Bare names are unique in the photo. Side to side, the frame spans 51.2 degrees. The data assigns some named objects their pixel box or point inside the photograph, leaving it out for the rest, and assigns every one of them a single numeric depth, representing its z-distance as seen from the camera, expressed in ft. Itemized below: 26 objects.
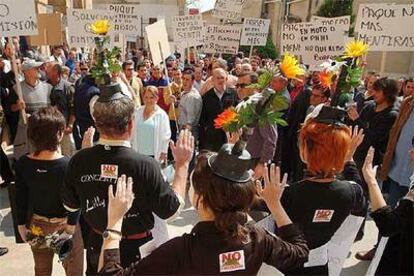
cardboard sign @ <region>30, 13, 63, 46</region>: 32.19
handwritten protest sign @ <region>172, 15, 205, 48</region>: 32.68
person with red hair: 8.04
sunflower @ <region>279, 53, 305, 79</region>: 6.97
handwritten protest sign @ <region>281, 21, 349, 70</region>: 21.47
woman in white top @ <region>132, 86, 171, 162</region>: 18.02
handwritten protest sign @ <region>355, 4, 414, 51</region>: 17.98
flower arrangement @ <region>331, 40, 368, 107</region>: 8.65
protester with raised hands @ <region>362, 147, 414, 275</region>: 8.06
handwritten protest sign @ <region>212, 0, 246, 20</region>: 35.47
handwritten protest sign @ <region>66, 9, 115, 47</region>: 27.25
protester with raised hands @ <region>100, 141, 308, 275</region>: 5.77
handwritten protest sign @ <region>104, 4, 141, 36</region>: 28.63
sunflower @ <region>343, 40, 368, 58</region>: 9.10
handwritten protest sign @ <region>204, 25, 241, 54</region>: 34.60
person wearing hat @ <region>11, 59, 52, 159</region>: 21.03
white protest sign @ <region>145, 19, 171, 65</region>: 24.13
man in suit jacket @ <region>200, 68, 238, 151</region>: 21.54
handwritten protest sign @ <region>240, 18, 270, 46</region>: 34.06
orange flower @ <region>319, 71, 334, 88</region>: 10.43
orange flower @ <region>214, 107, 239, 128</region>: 6.66
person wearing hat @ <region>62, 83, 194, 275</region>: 8.11
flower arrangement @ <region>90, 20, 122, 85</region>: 11.13
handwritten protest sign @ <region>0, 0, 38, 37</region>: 19.43
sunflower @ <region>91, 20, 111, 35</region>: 11.44
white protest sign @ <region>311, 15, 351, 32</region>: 21.14
